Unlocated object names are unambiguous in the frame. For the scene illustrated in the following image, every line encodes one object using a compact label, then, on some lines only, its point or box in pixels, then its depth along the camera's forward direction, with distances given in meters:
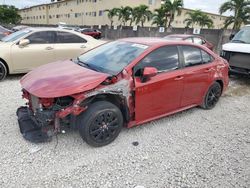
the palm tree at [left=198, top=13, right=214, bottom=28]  32.75
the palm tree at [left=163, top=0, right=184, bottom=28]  29.36
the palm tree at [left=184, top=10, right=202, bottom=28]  32.59
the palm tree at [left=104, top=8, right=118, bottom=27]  37.41
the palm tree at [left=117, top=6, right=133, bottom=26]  35.39
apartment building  45.31
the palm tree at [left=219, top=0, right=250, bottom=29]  23.64
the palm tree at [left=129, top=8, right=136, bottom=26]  35.06
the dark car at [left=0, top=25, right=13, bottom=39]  14.14
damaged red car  3.23
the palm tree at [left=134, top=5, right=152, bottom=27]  33.62
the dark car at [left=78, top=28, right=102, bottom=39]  29.17
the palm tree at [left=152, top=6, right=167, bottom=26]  31.02
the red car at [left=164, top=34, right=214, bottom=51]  12.17
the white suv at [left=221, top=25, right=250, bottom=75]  7.29
